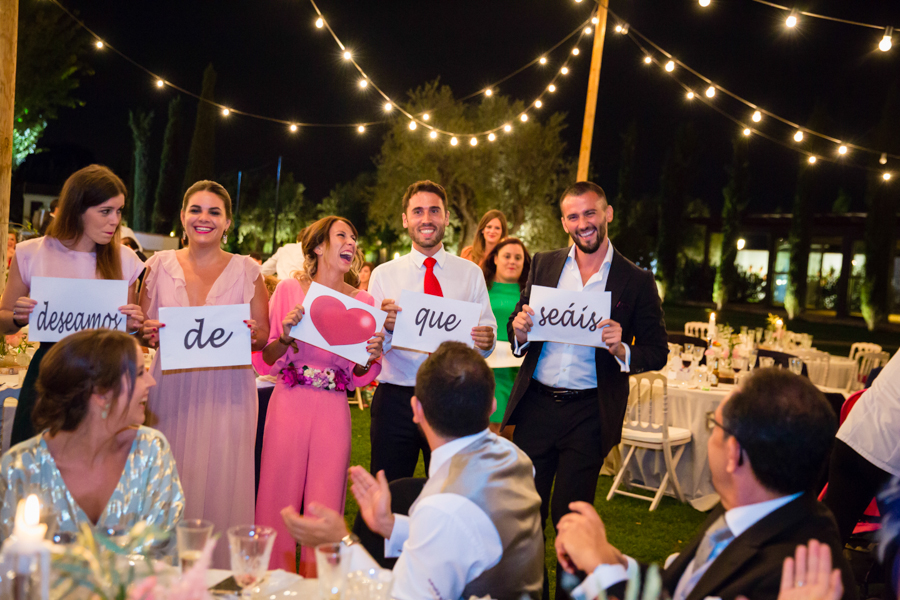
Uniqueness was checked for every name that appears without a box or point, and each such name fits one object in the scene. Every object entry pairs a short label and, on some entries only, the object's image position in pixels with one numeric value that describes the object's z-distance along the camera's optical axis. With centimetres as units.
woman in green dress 491
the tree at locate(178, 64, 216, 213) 2975
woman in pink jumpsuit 333
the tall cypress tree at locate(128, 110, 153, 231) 3216
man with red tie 353
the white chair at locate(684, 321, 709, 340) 1148
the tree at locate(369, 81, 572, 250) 2411
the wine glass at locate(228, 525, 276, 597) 153
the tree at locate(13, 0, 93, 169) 1454
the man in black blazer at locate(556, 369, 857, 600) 158
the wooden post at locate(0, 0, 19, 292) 475
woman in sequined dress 202
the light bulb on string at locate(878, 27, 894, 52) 721
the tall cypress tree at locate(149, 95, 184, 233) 3139
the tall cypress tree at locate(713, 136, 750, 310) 2808
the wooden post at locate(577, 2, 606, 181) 956
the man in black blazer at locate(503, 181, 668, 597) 323
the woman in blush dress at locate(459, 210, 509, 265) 547
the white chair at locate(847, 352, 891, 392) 881
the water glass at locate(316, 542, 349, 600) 141
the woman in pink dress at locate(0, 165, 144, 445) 310
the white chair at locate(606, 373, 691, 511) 589
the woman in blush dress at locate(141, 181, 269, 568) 325
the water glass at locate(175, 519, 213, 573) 143
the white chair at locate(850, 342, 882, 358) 1000
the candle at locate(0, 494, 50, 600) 117
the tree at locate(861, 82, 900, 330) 2322
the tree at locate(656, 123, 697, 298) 3134
